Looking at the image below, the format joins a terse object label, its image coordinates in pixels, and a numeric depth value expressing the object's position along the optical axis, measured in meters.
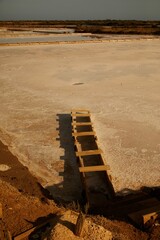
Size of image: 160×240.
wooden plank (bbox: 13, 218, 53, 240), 3.43
